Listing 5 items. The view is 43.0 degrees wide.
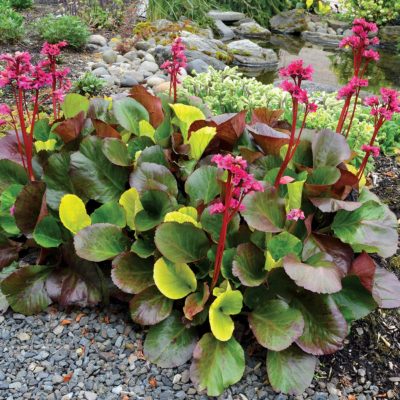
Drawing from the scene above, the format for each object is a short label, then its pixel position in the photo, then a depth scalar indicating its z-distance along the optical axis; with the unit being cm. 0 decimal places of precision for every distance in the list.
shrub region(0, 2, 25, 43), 530
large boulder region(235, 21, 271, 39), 994
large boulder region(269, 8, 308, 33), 1069
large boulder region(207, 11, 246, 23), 991
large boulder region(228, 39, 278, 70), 756
